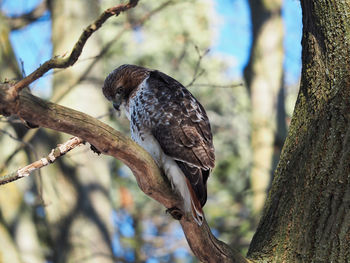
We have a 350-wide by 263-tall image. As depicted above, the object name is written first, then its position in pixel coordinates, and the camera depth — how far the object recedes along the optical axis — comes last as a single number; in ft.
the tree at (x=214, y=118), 71.45
